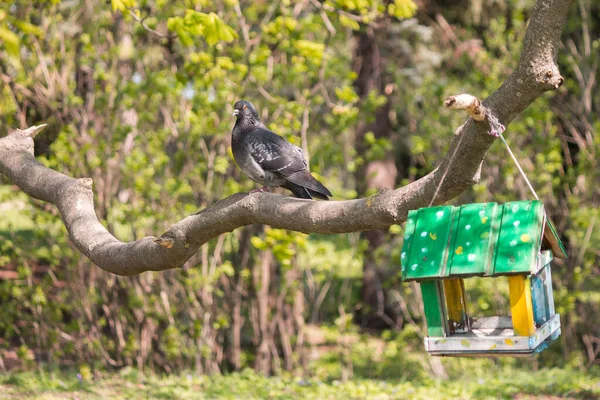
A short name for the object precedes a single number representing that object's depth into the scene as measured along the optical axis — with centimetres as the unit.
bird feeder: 600
